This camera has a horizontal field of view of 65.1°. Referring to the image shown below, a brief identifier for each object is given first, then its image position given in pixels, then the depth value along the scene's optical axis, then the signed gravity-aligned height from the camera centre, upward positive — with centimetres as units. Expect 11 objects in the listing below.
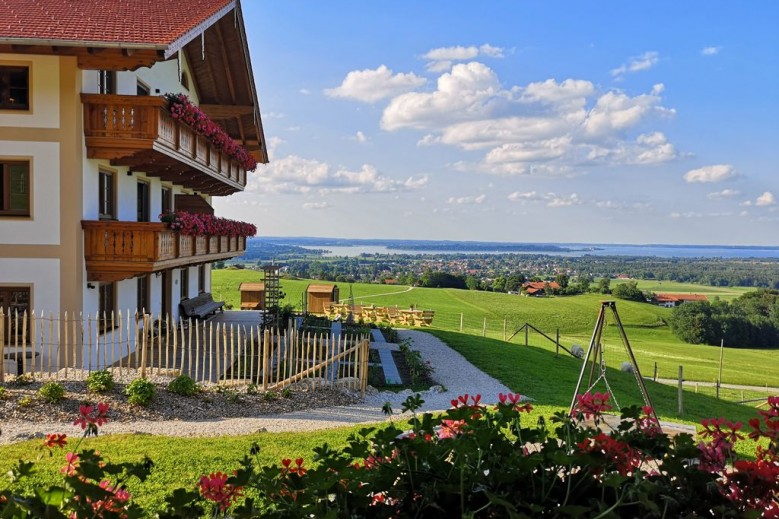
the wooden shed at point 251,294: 3597 -295
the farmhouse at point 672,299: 9115 -814
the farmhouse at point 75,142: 1418 +247
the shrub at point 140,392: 1141 -281
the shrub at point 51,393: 1116 -276
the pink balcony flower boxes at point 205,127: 1592 +356
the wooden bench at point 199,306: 2439 -270
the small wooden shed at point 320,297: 3678 -316
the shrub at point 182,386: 1226 -286
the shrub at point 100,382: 1181 -270
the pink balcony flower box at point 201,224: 1650 +62
